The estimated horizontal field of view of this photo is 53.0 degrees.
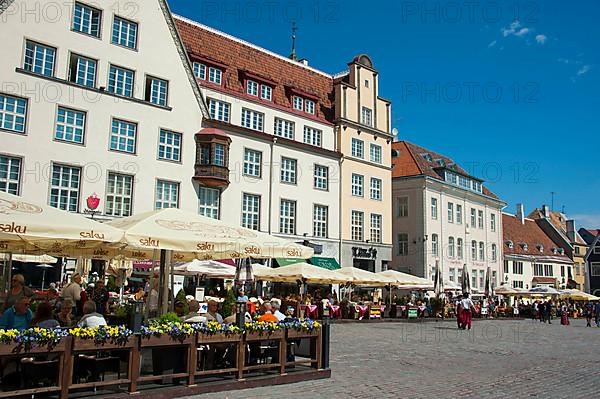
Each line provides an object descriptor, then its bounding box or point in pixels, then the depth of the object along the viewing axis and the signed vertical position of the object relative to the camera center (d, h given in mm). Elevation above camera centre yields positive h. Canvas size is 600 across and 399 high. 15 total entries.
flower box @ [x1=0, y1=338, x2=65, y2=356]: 7082 -805
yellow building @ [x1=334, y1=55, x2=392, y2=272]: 40906 +8665
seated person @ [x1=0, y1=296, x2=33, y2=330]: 9016 -537
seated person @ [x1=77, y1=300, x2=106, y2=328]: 8625 -539
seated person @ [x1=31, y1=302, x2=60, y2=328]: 8844 -469
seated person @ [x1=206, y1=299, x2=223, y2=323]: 10945 -489
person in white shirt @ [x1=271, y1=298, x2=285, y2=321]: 12405 -470
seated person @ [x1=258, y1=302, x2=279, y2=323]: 11605 -519
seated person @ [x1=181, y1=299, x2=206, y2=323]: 10186 -519
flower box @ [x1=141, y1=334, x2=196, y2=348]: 8539 -799
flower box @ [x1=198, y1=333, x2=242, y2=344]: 9195 -793
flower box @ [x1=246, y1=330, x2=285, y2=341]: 9906 -782
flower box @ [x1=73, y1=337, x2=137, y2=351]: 7738 -803
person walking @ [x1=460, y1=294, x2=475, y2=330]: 27405 -846
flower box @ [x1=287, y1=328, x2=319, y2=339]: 10538 -789
